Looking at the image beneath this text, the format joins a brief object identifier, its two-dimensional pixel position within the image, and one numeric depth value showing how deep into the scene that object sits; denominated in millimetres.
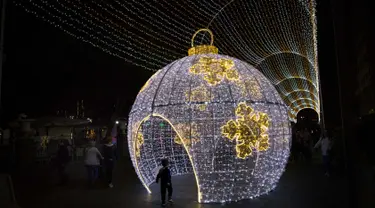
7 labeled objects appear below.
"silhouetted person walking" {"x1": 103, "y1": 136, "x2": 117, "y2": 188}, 10203
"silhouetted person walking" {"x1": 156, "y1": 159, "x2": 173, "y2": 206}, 7504
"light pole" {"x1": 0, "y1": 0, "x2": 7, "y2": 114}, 5552
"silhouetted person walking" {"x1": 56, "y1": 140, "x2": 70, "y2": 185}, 11852
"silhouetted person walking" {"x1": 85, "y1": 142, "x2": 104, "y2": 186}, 10508
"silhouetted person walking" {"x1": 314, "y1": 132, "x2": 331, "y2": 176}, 11016
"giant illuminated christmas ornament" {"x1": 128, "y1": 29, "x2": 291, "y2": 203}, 7746
